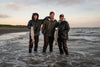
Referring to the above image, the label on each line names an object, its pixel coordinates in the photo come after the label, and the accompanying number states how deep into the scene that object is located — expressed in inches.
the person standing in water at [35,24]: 314.2
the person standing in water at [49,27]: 305.9
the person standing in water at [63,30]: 291.3
